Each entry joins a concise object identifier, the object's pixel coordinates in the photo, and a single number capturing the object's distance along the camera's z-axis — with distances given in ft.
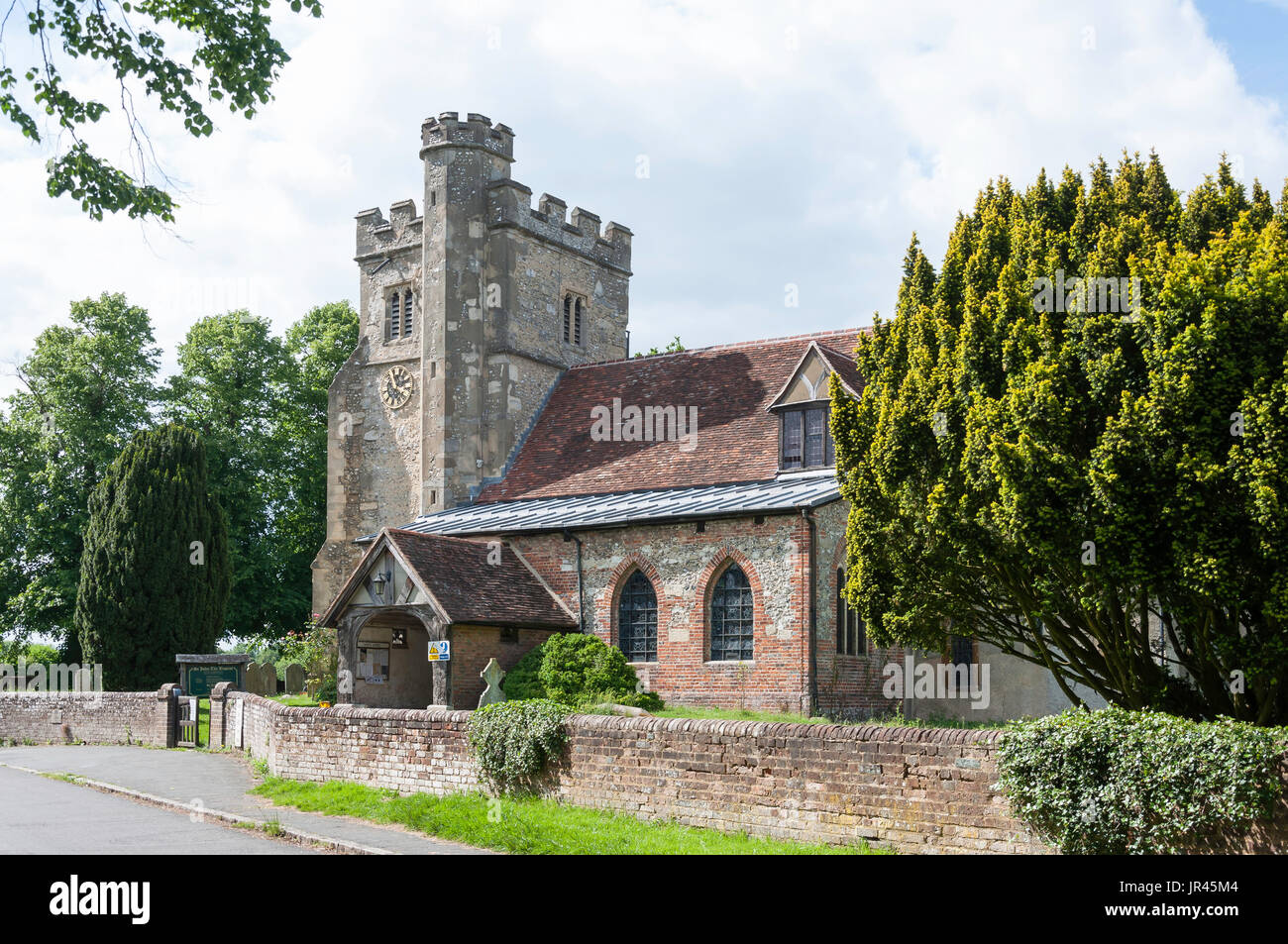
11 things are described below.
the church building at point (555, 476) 79.82
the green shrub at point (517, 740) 46.85
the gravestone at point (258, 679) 112.37
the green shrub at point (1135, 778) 29.43
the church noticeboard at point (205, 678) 92.43
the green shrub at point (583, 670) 78.69
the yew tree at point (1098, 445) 35.22
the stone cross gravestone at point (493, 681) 74.69
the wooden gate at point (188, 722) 84.77
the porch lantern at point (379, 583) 82.84
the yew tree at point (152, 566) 109.40
